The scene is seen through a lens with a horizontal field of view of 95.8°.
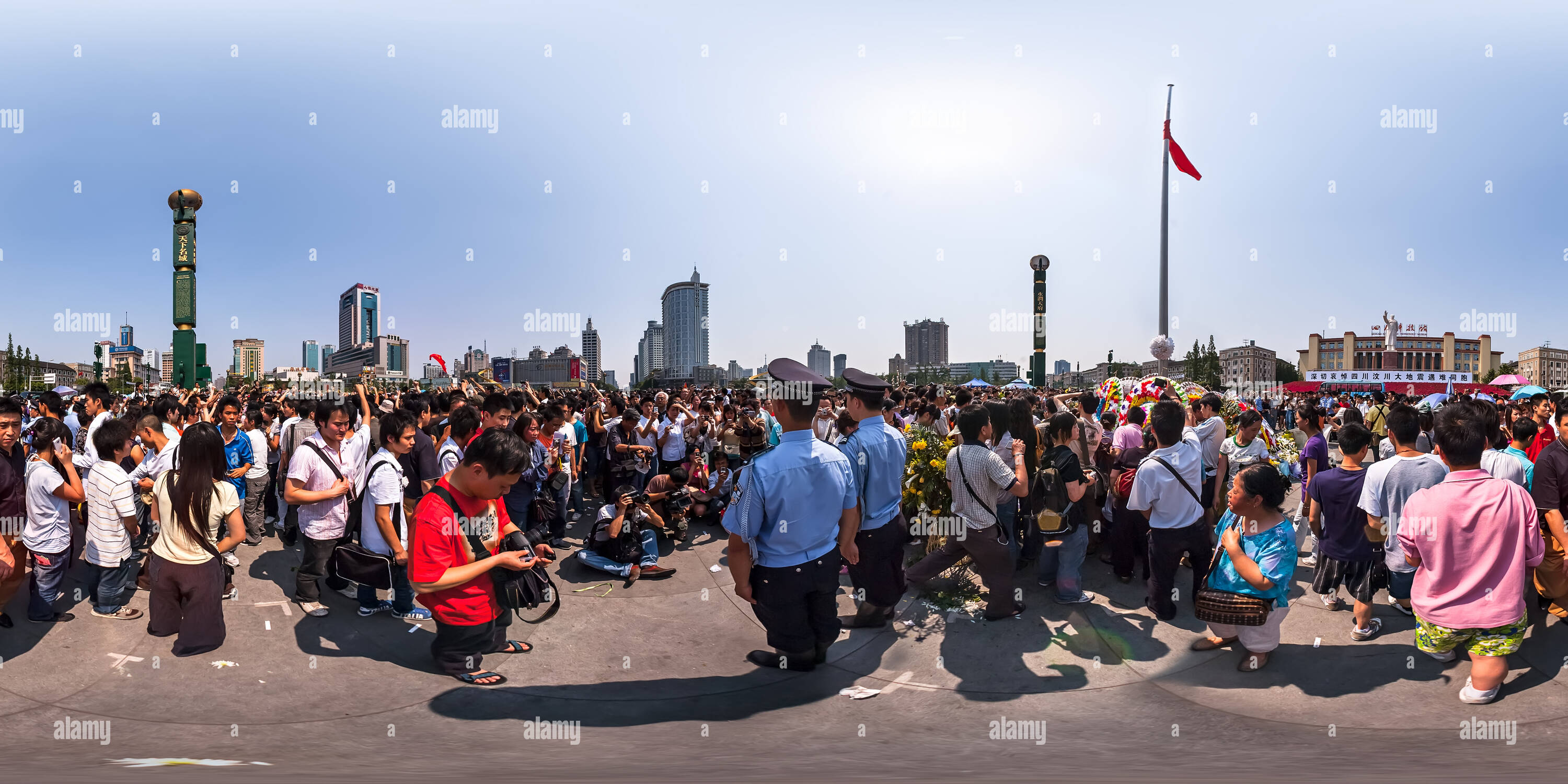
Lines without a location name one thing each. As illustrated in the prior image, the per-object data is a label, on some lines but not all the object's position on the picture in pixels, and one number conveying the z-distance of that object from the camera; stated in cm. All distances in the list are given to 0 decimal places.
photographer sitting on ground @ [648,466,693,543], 771
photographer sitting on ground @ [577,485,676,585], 668
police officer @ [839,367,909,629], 519
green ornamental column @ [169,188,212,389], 1952
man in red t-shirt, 414
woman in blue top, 437
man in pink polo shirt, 395
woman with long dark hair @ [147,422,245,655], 466
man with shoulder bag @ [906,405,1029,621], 526
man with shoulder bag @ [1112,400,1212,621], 522
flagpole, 2158
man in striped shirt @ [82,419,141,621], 529
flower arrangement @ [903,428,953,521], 621
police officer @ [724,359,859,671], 414
